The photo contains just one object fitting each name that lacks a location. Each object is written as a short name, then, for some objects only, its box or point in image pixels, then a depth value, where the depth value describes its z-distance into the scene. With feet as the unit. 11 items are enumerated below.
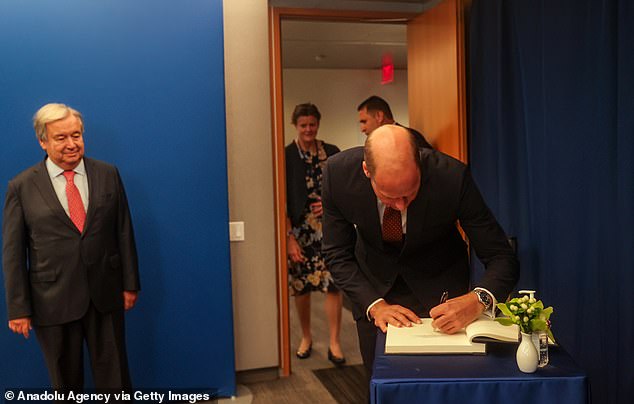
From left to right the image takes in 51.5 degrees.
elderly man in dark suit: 9.37
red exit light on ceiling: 24.58
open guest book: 5.89
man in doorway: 13.70
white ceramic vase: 5.41
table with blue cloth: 5.29
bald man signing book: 6.42
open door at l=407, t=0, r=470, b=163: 12.51
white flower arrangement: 5.62
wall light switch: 12.46
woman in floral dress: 14.03
